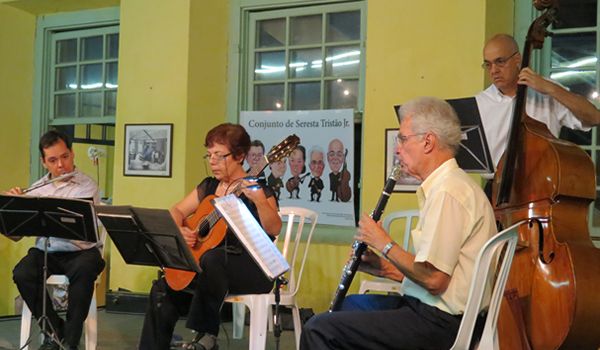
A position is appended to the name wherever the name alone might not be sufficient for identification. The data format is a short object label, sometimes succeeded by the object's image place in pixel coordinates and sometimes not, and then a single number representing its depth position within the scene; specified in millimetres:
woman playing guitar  2721
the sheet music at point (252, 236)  2381
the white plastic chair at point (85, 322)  3279
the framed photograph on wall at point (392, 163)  3871
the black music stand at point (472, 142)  2611
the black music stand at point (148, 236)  2545
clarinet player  1836
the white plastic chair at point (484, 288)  1792
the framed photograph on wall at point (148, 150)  4562
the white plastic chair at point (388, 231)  3279
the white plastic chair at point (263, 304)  2846
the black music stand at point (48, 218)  2869
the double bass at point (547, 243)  2059
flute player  3203
